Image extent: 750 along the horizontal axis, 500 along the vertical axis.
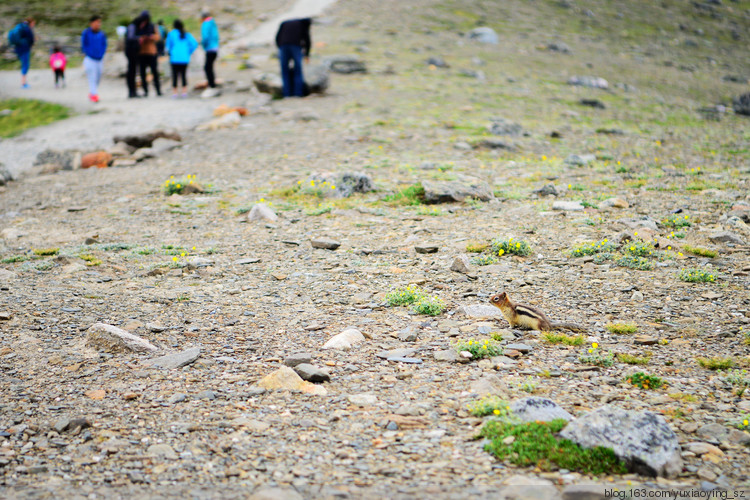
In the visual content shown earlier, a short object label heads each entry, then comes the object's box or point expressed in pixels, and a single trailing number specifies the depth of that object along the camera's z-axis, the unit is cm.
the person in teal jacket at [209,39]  1931
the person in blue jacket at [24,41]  2284
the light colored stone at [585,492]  326
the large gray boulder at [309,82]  1895
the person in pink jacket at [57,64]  2345
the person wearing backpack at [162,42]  2536
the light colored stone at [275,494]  337
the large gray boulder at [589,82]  2288
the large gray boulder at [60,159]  1330
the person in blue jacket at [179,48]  1912
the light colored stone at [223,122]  1570
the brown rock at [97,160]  1321
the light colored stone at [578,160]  1211
